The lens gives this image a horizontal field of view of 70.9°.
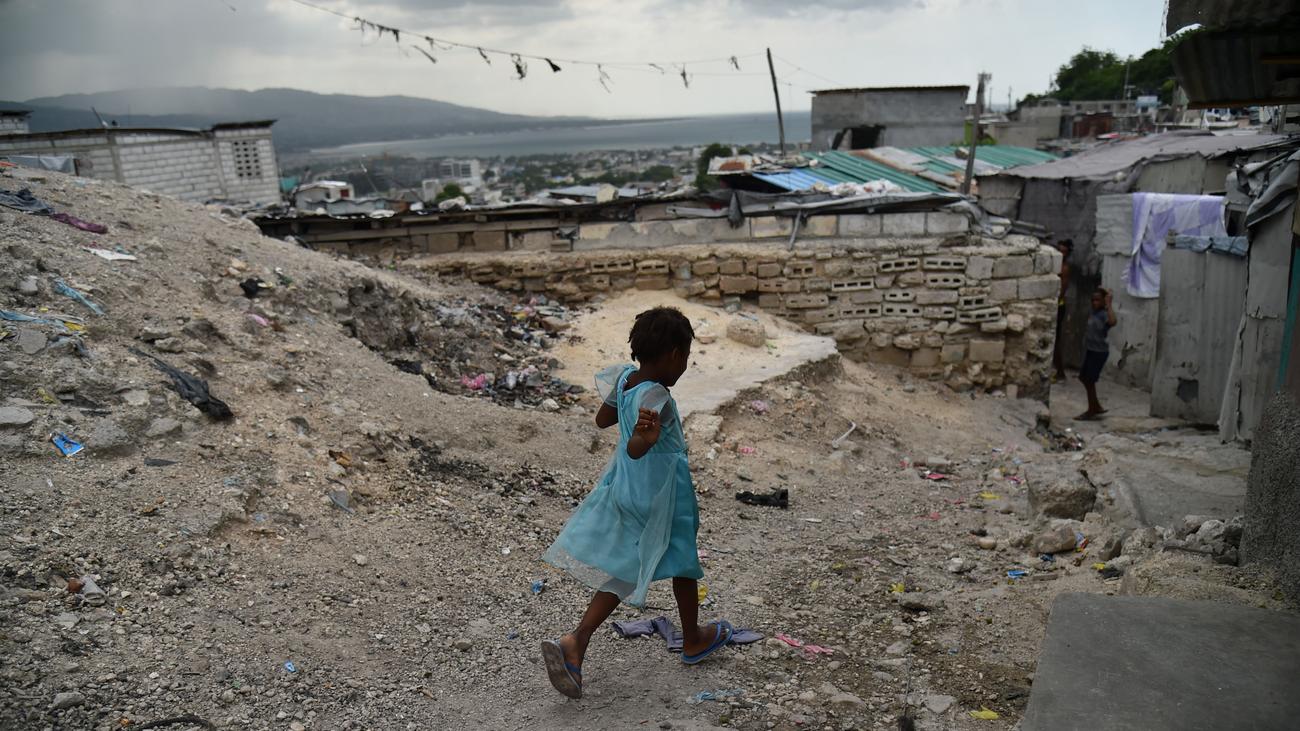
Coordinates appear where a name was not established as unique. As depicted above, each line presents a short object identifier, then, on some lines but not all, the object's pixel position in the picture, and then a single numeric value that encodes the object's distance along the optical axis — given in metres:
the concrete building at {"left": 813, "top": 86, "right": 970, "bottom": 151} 23.58
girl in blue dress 2.78
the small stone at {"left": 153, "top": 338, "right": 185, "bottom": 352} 4.31
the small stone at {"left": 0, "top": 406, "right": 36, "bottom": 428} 3.32
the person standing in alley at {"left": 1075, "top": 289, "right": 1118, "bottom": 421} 8.64
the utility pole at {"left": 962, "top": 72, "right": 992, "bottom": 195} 13.39
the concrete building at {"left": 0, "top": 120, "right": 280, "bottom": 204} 16.27
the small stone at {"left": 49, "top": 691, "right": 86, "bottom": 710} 2.28
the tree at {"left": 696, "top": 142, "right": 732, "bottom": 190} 33.39
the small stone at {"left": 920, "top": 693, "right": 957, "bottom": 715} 2.78
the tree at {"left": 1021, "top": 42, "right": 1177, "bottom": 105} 40.69
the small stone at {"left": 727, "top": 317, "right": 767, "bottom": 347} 7.73
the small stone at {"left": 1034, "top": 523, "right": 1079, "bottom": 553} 4.16
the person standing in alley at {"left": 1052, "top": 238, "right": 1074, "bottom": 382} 10.74
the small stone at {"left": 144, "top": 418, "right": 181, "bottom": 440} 3.62
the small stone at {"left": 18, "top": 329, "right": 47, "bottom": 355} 3.81
